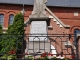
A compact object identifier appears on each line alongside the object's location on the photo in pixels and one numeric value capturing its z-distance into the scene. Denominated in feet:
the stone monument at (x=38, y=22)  33.60
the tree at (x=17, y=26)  56.49
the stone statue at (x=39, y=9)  34.07
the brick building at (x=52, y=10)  82.17
